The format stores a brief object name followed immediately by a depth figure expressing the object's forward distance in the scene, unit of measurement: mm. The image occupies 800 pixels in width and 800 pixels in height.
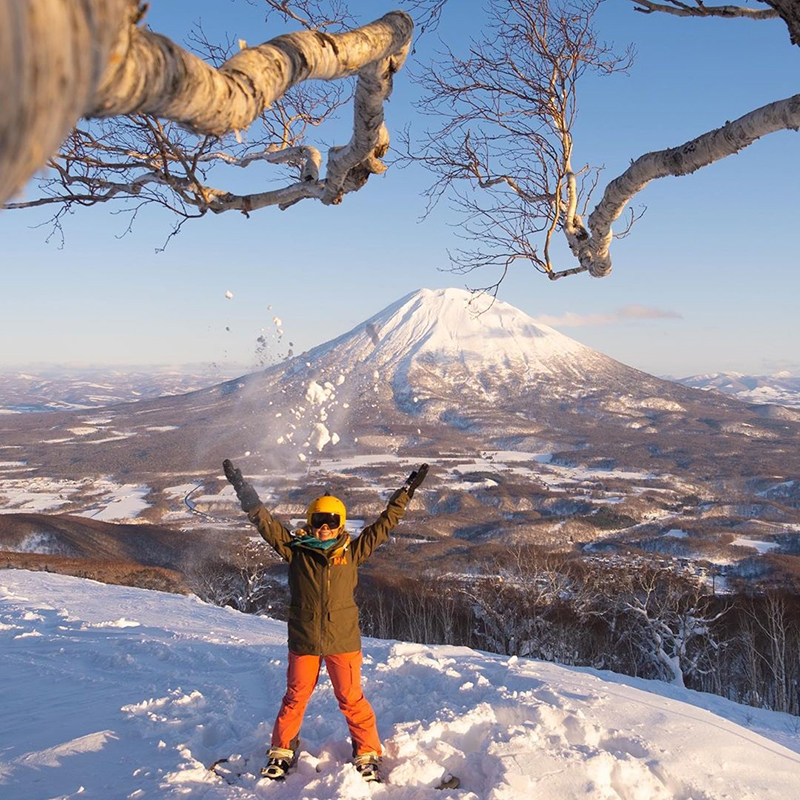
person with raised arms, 3727
